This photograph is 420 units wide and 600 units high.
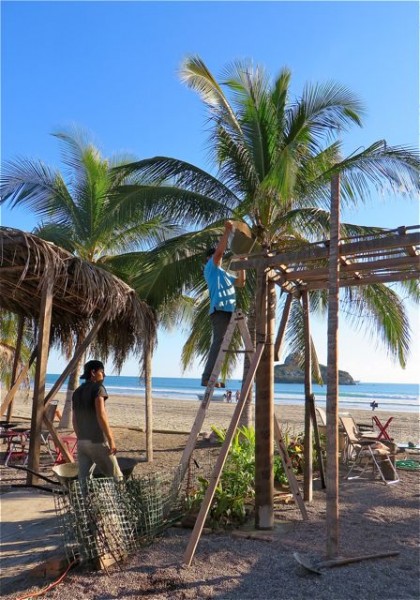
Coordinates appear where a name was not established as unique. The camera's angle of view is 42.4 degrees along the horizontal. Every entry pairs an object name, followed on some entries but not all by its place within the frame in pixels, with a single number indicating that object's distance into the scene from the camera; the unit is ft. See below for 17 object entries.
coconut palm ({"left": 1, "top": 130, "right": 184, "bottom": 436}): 43.60
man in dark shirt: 16.40
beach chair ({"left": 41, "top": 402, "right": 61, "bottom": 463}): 27.40
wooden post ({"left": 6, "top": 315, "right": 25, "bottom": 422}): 34.30
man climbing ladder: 17.17
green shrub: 18.31
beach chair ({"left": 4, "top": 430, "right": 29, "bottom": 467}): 28.71
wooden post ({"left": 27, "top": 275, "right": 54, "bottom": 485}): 23.73
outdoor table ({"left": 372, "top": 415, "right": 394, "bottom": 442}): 34.82
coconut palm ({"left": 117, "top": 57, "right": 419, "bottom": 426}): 31.32
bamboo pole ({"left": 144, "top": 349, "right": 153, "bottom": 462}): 32.01
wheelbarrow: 17.12
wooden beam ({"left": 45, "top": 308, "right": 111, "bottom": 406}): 27.68
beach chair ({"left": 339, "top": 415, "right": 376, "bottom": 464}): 29.78
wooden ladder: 14.83
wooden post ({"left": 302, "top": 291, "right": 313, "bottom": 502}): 22.17
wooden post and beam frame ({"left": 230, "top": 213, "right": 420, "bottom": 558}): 14.84
